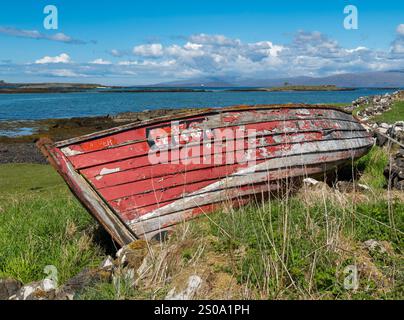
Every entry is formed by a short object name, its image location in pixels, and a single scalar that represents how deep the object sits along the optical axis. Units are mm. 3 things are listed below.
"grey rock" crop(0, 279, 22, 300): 4809
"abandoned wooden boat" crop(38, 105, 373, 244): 5789
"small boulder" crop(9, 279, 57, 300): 4383
